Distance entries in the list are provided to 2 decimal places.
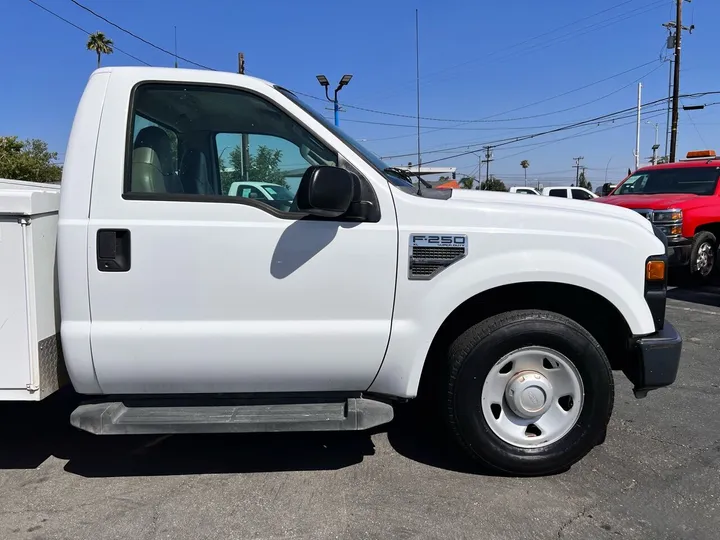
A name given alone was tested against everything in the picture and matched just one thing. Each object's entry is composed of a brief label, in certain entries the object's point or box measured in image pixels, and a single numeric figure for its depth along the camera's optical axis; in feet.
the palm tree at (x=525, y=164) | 353.51
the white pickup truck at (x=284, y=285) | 8.81
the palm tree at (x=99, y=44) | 146.82
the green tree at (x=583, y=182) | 260.21
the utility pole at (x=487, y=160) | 201.42
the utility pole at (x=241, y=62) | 67.53
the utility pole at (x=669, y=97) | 91.56
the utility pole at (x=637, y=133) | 120.78
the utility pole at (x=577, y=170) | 300.20
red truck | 27.78
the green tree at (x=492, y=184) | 150.54
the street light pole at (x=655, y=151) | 164.19
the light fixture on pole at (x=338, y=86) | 51.60
